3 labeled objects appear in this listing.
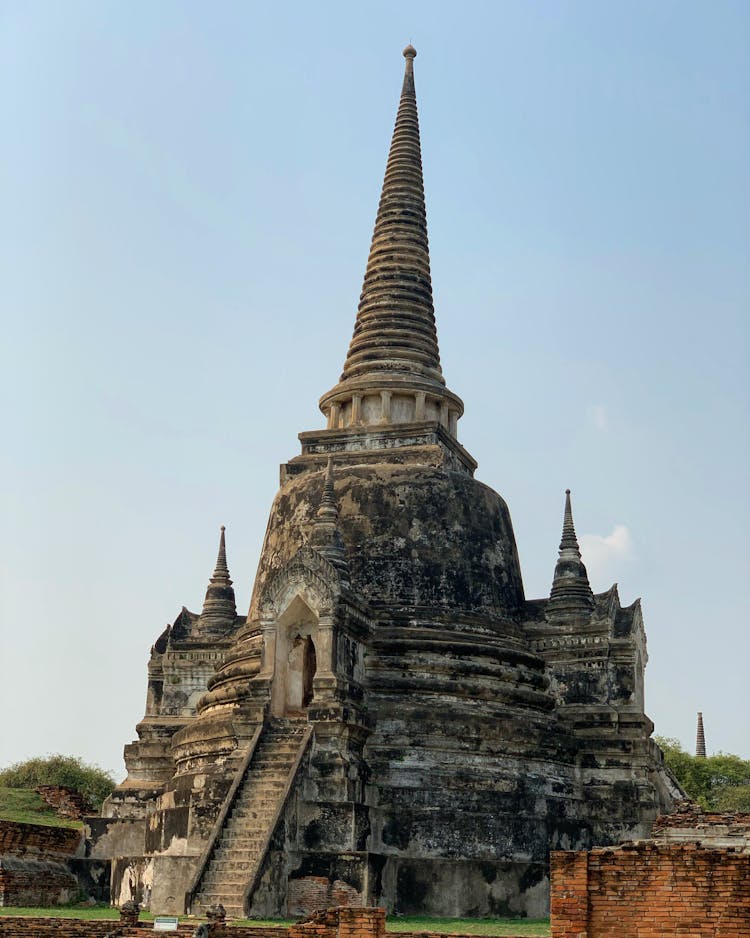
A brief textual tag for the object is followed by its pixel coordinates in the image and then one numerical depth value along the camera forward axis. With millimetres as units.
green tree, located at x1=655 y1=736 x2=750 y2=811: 51188
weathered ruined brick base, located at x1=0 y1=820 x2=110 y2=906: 24156
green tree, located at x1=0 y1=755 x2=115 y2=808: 44969
